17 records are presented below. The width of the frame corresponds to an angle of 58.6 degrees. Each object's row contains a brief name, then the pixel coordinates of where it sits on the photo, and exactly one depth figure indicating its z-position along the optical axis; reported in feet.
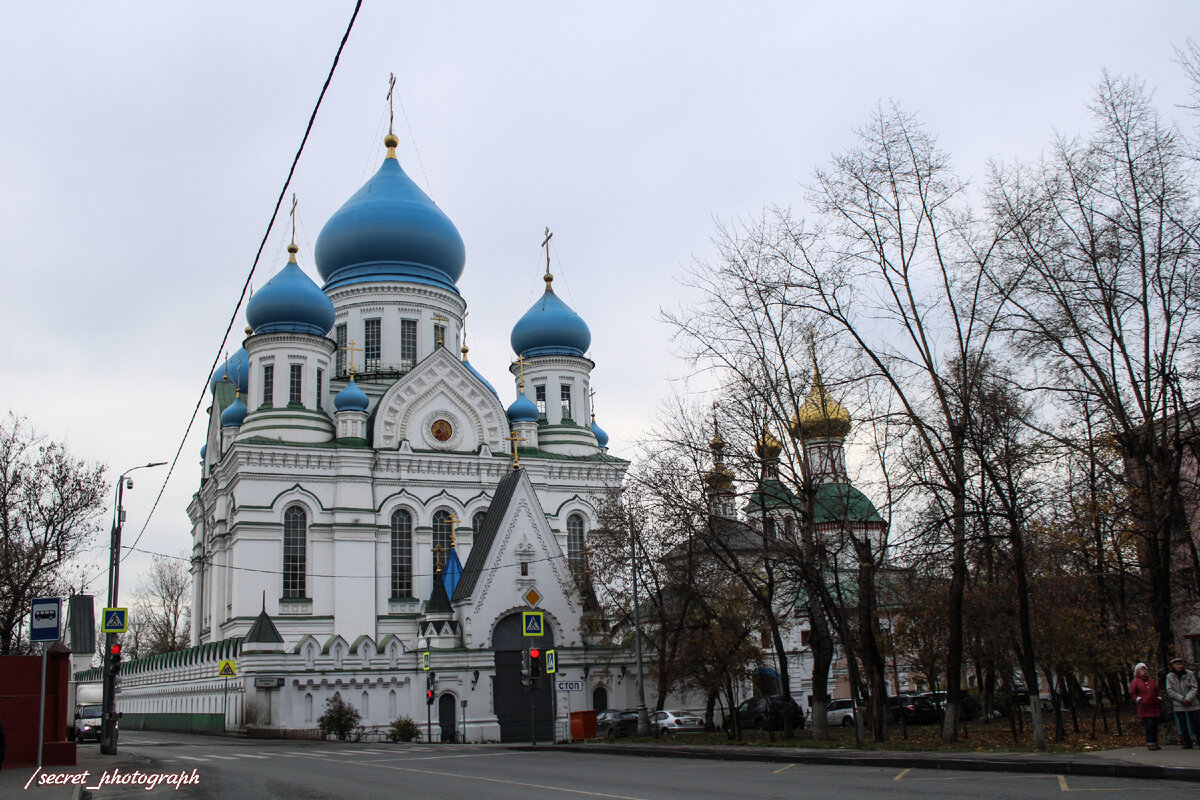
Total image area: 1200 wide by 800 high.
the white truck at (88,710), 126.31
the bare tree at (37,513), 98.43
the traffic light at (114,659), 83.66
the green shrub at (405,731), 108.20
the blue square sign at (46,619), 51.29
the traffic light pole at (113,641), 82.89
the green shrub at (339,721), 108.27
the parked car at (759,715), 106.26
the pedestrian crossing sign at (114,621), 77.61
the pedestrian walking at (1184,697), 48.49
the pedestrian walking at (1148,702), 50.11
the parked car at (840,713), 114.97
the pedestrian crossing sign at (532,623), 86.55
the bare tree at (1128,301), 63.67
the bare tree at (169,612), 266.16
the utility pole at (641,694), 91.91
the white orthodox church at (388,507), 117.60
